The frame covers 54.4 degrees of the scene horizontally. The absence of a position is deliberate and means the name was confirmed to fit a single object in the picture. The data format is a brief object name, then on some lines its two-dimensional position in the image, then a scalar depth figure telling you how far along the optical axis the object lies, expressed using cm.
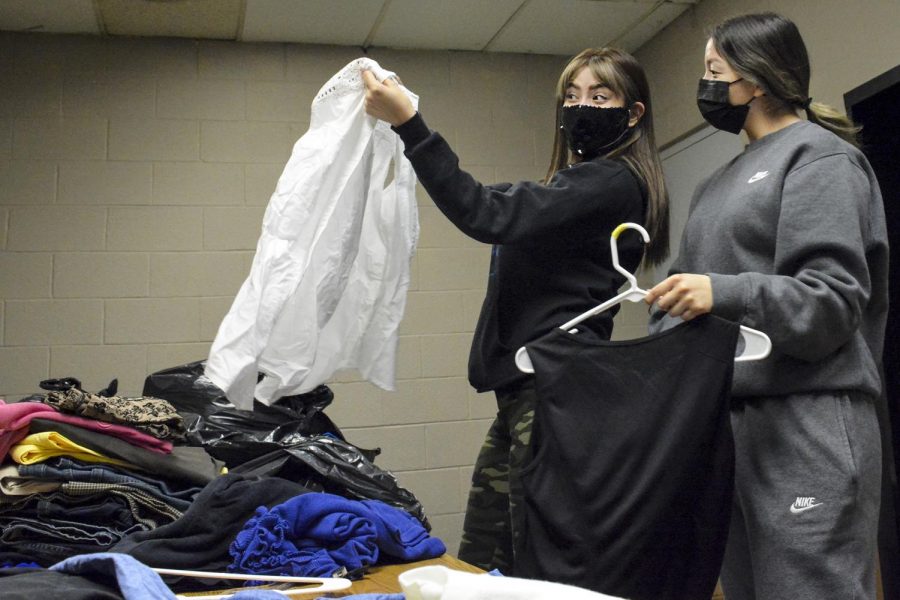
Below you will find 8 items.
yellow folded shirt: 158
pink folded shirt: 158
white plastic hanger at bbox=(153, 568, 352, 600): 136
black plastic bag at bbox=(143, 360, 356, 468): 201
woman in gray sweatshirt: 135
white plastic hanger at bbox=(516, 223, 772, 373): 139
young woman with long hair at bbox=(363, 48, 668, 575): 162
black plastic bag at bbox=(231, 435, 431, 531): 191
